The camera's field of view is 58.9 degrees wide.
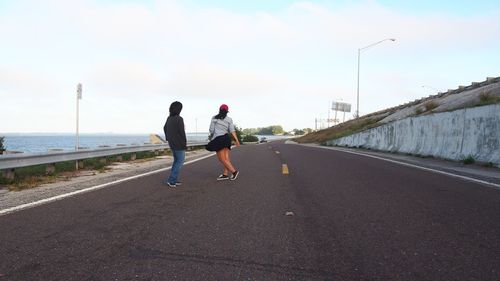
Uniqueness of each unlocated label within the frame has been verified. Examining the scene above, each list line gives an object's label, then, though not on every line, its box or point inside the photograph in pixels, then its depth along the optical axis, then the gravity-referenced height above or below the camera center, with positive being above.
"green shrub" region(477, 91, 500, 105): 21.10 +1.92
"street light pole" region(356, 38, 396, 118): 37.88 +3.24
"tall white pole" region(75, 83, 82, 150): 14.34 +1.09
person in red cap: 9.97 -0.07
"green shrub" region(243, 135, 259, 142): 96.34 -1.35
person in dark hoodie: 9.37 -0.03
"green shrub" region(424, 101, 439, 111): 33.62 +2.28
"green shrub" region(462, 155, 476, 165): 13.65 -0.74
